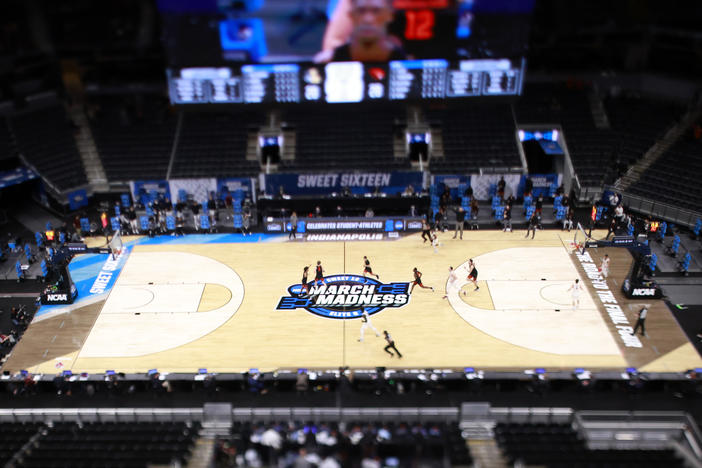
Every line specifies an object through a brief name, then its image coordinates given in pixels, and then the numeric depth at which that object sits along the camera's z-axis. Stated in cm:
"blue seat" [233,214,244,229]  3316
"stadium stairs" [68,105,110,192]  3812
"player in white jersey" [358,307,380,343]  2431
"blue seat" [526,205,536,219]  3388
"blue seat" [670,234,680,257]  2969
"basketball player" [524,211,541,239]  3141
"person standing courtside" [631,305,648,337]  2411
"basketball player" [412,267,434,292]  2664
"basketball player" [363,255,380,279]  2706
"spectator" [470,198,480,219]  3312
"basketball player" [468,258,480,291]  2656
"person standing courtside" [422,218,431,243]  3131
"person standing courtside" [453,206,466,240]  3119
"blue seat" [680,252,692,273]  2836
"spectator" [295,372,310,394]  2155
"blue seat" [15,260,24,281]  2908
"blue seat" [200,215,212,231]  3319
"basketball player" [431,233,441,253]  3080
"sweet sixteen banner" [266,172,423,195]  3550
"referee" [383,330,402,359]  2308
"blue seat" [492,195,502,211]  3447
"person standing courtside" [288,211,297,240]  3231
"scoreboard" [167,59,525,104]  3069
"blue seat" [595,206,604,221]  3344
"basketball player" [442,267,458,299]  2697
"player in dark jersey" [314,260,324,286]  2677
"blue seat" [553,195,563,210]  3294
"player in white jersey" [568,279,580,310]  2574
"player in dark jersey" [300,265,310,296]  2656
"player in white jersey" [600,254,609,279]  2777
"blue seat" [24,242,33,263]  3076
